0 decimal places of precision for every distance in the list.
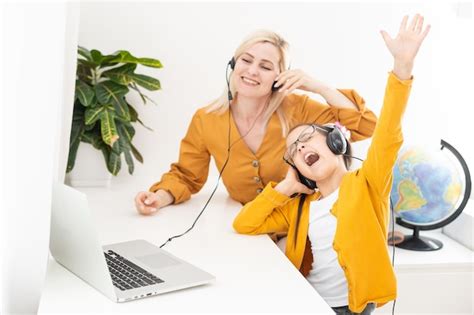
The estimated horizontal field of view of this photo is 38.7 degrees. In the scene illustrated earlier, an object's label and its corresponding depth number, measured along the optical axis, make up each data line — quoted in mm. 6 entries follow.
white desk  1241
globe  2404
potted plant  2416
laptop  1274
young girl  1456
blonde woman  1998
